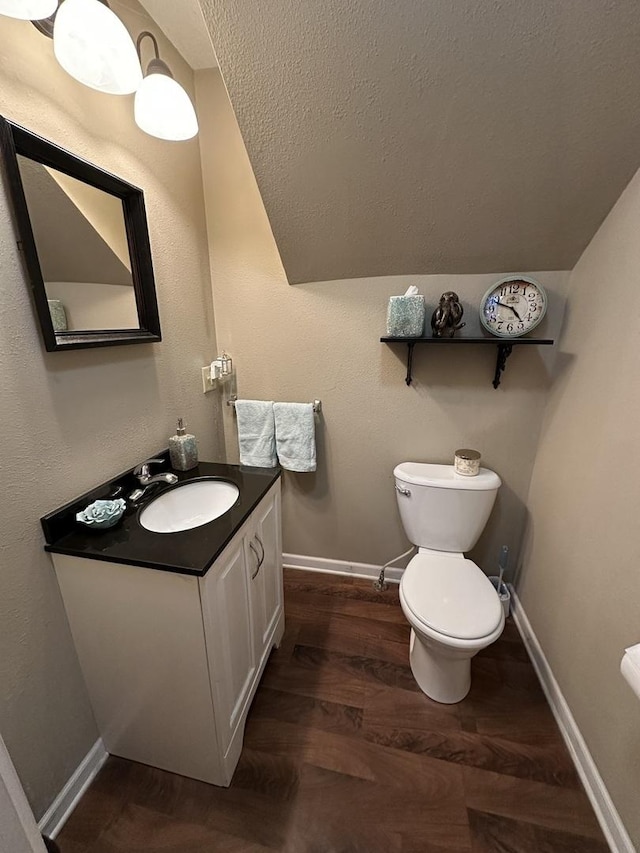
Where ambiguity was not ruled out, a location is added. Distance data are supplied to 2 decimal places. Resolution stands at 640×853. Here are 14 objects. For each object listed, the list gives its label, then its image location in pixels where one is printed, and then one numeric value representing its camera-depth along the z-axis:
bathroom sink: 1.23
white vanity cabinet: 0.90
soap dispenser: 1.36
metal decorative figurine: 1.38
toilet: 1.16
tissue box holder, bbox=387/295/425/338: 1.39
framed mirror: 0.84
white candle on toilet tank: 1.50
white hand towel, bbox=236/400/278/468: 1.75
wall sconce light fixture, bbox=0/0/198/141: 0.79
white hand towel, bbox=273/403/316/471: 1.69
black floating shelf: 1.33
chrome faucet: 1.21
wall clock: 1.33
